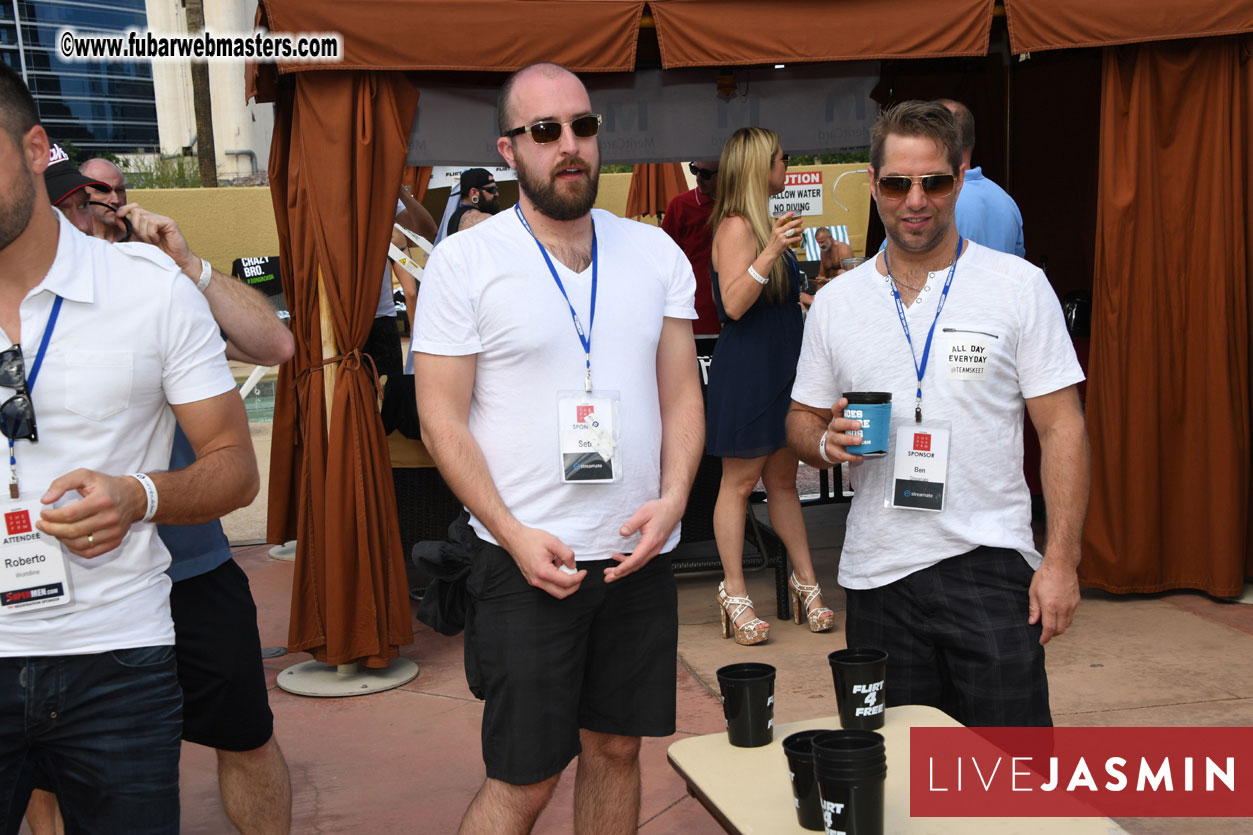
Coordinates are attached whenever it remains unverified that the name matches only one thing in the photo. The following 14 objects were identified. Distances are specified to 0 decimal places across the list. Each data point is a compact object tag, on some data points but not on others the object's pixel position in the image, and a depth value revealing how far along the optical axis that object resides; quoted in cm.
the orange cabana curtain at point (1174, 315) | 564
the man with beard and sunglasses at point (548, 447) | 271
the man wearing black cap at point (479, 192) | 852
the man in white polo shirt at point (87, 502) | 213
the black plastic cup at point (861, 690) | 232
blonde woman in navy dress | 522
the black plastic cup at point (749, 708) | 230
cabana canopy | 507
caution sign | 1861
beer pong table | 197
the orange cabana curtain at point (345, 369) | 503
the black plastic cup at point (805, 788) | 195
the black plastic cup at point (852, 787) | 183
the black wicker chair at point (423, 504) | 623
